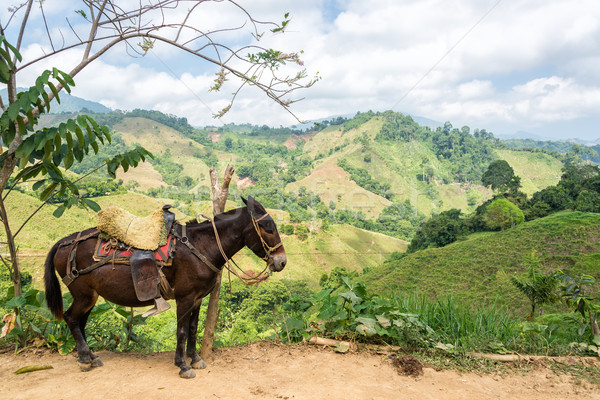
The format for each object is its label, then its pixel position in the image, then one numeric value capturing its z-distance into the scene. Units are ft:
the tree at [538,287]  38.75
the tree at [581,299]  15.63
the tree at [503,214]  180.96
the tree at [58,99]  11.38
